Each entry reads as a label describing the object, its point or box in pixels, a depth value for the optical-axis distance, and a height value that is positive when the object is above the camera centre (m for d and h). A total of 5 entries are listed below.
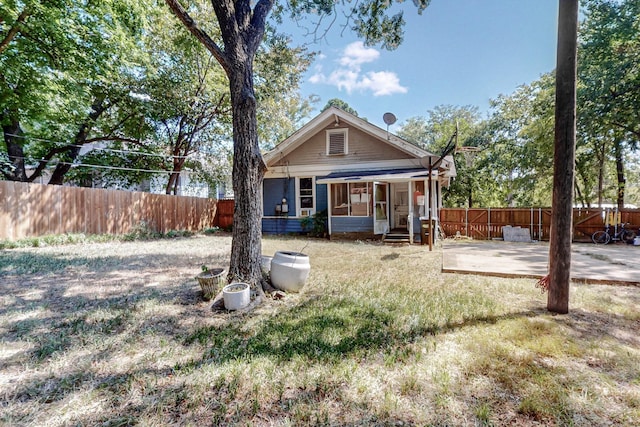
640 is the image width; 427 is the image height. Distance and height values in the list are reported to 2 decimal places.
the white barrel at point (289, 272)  4.29 -0.99
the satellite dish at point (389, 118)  9.66 +3.29
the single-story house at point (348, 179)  10.79 +1.29
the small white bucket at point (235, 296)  3.67 -1.19
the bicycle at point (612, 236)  9.86 -0.96
